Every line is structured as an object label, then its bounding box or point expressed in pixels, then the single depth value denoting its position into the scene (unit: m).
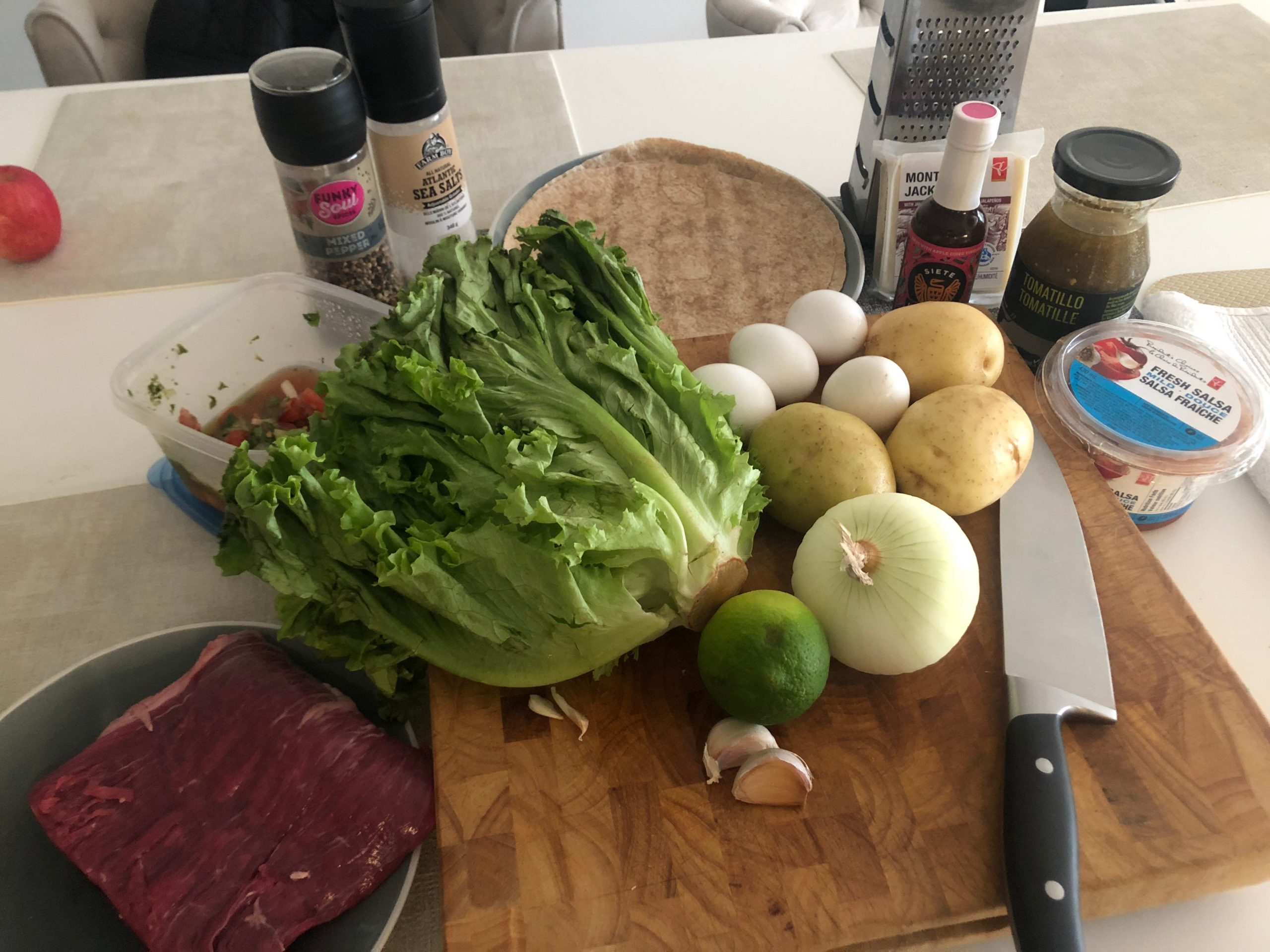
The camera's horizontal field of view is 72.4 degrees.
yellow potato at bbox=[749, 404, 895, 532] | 0.86
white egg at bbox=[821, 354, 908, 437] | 0.93
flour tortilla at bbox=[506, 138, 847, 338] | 1.25
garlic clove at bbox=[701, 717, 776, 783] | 0.73
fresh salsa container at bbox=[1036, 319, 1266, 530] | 0.93
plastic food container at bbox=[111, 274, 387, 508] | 1.04
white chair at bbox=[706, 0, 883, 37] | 2.13
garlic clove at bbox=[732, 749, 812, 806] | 0.71
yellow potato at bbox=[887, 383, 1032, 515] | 0.87
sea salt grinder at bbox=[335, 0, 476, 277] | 1.04
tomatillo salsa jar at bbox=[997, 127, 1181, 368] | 0.95
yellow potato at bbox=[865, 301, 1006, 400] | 0.97
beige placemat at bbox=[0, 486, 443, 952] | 0.95
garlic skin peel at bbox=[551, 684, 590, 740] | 0.77
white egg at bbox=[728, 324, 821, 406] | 0.98
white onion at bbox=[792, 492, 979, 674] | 0.76
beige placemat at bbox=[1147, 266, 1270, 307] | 1.25
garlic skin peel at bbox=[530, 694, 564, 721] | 0.78
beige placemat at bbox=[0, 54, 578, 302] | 1.44
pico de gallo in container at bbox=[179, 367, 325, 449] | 1.02
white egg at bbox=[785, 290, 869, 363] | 1.02
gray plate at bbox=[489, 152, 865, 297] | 1.23
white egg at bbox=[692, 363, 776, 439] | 0.94
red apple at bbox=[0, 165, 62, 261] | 1.36
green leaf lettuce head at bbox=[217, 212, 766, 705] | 0.71
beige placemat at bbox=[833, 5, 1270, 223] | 1.53
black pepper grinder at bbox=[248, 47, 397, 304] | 1.04
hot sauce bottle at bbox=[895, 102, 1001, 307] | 0.99
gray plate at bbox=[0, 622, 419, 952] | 0.72
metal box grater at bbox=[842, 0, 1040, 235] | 1.14
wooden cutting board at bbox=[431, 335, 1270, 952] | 0.68
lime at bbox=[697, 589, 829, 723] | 0.71
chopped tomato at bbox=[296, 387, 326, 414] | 1.09
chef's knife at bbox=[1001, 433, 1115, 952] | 0.65
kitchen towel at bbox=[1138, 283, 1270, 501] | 1.14
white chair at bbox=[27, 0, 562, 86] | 1.97
